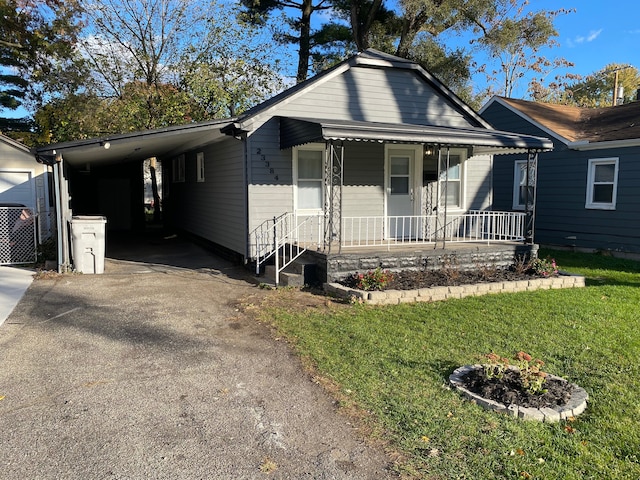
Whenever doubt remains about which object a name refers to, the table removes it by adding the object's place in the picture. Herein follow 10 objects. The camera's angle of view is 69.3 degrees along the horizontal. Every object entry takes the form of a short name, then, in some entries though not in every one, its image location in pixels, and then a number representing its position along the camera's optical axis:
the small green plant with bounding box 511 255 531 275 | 9.27
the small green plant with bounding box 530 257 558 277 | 9.06
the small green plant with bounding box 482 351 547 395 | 3.88
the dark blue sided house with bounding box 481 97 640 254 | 11.92
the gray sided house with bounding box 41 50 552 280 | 8.88
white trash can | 9.29
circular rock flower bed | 3.69
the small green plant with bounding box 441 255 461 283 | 8.67
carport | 8.69
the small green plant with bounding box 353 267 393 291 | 7.66
